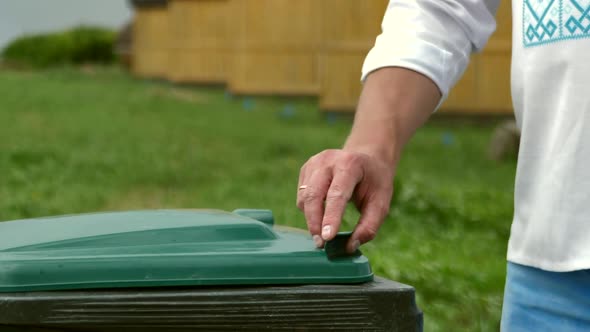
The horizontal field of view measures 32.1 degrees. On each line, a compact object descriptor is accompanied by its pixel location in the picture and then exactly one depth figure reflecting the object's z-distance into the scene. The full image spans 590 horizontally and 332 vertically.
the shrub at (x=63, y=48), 32.84
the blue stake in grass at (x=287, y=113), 14.81
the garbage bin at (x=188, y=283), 1.46
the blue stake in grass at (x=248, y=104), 16.25
